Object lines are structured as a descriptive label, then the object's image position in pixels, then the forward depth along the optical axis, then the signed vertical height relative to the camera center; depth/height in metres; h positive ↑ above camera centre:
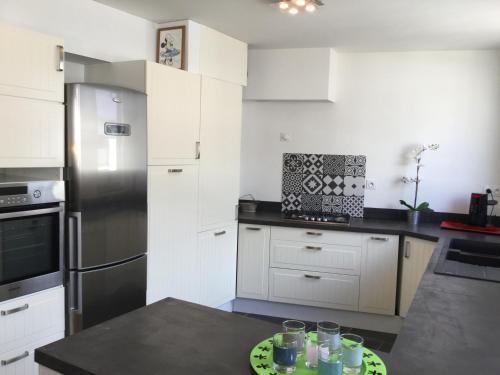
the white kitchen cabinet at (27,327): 2.28 -0.93
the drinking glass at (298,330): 1.33 -0.51
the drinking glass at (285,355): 1.26 -0.54
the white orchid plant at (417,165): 4.14 -0.11
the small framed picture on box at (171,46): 3.40 +0.70
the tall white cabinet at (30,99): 2.23 +0.20
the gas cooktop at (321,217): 4.05 -0.59
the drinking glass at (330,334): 1.28 -0.50
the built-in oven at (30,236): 2.24 -0.48
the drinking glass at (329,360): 1.19 -0.53
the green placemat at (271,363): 1.26 -0.58
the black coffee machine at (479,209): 3.79 -0.43
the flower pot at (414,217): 4.02 -0.54
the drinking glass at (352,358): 1.24 -0.54
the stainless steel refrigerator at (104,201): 2.56 -0.33
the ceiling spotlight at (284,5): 2.81 +0.84
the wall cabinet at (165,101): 3.02 +0.29
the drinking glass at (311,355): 1.29 -0.55
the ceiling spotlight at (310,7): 2.81 +0.83
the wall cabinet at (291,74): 4.14 +0.65
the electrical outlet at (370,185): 4.34 -0.30
